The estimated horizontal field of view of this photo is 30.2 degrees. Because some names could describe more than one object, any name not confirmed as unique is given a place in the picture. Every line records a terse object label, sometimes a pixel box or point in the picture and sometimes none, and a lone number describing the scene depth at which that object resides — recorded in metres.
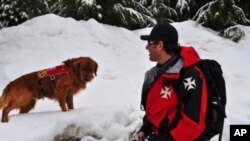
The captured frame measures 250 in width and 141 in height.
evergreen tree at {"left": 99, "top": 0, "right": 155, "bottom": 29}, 11.84
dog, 6.57
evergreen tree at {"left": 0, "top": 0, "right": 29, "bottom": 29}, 15.91
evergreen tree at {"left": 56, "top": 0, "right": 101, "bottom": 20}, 11.66
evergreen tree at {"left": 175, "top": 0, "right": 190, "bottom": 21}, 15.16
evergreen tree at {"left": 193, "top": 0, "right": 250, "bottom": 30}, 12.79
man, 2.89
